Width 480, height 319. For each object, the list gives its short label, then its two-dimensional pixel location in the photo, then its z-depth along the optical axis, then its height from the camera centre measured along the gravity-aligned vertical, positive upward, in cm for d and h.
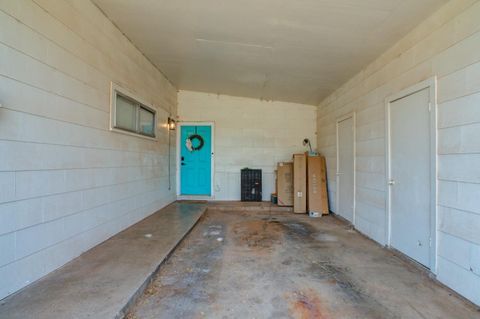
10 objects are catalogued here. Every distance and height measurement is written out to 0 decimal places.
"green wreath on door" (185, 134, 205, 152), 687 +53
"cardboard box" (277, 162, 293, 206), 620 -52
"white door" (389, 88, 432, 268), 283 -15
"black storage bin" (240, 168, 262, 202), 668 -58
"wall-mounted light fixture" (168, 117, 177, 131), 619 +94
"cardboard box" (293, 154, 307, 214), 580 -52
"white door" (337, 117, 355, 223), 470 -11
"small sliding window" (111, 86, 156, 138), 362 +76
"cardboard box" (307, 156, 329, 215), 564 -51
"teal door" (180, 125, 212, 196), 689 +3
